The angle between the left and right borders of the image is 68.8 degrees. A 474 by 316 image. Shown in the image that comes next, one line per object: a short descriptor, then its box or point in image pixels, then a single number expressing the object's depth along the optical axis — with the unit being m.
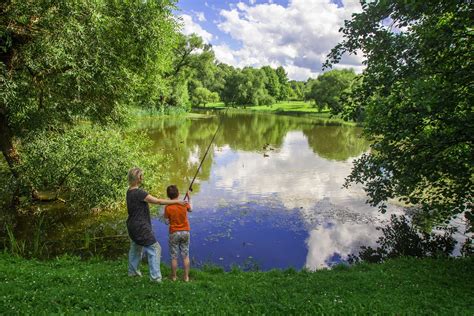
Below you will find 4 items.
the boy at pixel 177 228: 8.38
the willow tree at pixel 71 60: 13.11
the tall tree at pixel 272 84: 138.62
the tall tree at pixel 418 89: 8.38
